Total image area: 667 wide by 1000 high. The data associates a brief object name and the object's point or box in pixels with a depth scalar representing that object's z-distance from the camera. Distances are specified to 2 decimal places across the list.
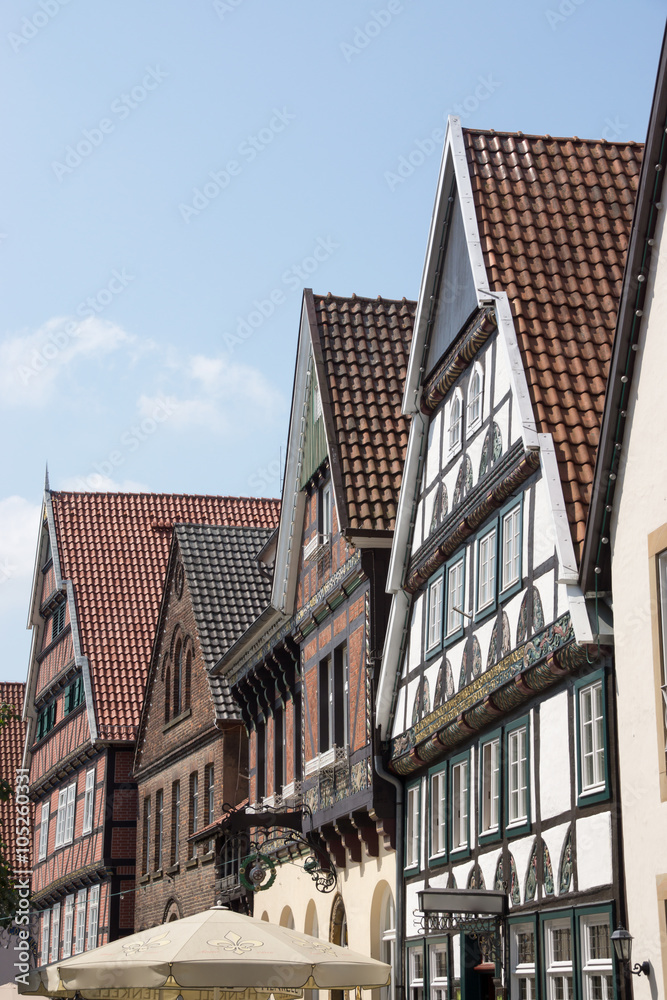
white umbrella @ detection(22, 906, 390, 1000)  12.83
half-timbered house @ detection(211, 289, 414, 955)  19.77
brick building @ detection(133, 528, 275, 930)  27.91
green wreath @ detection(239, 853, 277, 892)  21.91
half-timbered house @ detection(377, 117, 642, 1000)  13.12
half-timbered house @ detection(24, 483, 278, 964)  35.31
